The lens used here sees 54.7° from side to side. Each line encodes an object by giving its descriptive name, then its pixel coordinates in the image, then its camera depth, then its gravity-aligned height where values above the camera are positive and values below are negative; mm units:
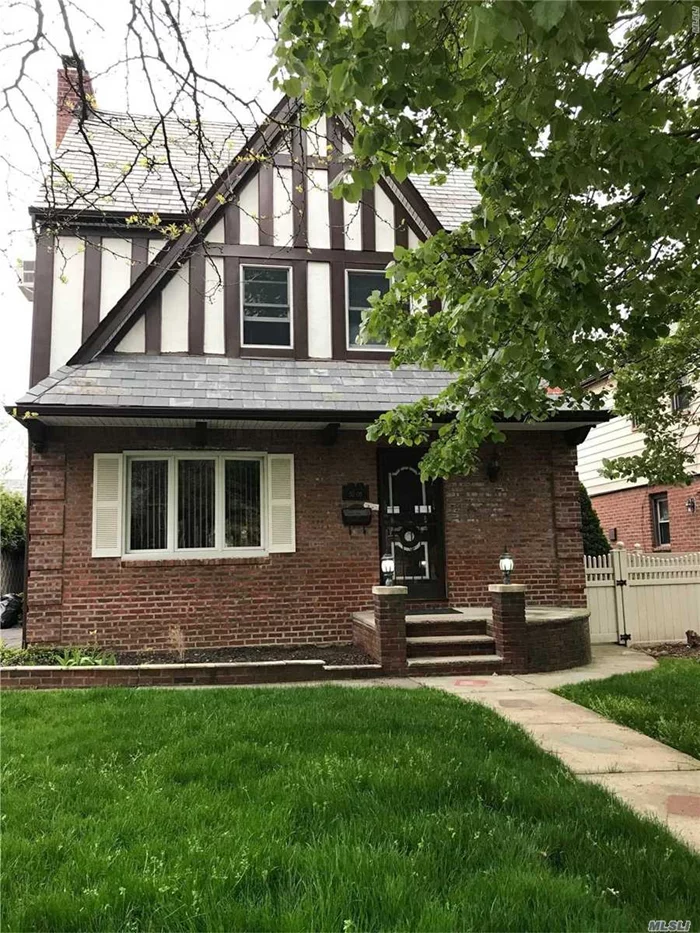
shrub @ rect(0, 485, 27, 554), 19484 +1184
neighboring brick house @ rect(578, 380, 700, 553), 15120 +1077
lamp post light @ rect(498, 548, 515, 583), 9055 -226
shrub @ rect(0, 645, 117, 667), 8195 -1211
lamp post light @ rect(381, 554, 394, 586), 8836 -224
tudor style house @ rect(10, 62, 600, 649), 9461 +1531
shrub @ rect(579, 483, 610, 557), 12562 +199
